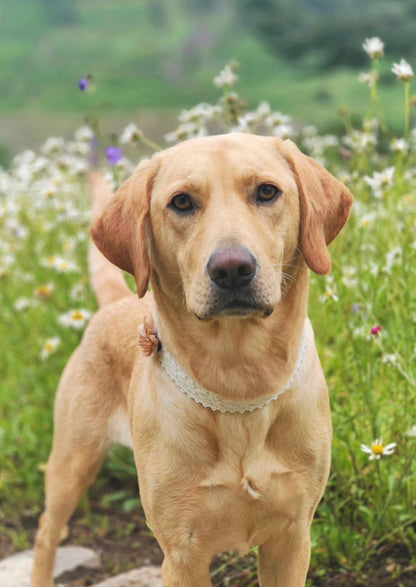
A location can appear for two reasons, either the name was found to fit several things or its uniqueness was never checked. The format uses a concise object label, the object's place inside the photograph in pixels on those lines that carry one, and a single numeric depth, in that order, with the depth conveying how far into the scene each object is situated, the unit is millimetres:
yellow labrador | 2271
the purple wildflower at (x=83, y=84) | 3777
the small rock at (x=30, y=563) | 3588
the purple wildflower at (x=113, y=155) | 3720
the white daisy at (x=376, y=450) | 2607
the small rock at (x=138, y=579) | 3270
